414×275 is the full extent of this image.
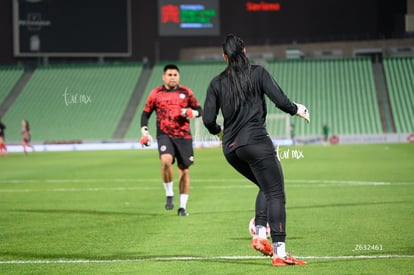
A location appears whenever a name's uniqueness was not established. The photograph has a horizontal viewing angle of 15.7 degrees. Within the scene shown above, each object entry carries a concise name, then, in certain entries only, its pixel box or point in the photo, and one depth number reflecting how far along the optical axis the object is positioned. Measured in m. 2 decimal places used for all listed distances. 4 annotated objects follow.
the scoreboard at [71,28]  89.99
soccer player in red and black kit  25.65
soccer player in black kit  15.15
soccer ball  16.11
